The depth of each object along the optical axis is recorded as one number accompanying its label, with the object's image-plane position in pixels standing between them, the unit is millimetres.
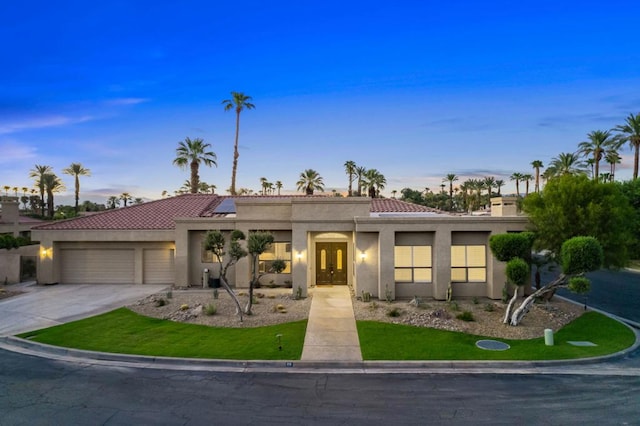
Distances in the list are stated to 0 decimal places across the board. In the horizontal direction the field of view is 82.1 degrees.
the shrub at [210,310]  16188
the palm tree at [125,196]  105600
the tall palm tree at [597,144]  48000
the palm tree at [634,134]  43875
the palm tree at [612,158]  49188
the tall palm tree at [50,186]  63031
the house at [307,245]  19562
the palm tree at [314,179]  64750
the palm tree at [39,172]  63219
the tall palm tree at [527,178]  85000
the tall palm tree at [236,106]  44625
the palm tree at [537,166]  74262
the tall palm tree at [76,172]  64312
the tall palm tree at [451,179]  89825
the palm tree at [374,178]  66312
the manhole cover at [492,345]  12422
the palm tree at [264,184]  106688
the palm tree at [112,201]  93544
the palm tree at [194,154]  40281
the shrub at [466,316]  15516
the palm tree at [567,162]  55938
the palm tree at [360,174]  66188
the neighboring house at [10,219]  36250
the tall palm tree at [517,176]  85062
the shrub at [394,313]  16219
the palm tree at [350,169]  65562
